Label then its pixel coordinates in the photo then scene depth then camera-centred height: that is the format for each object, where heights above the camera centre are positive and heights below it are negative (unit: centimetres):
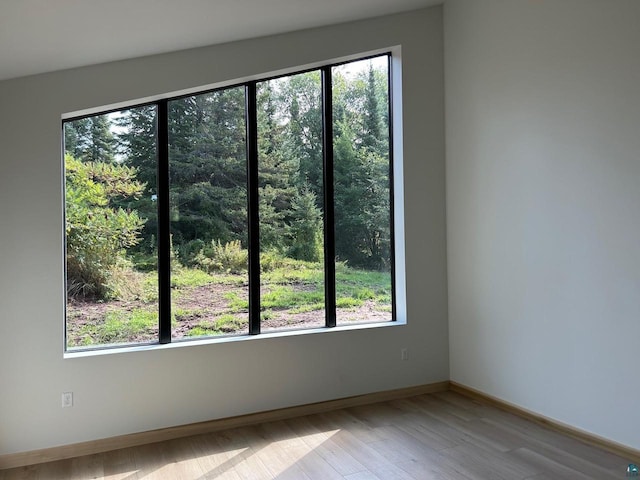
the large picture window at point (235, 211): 376 +25
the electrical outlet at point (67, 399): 350 -104
